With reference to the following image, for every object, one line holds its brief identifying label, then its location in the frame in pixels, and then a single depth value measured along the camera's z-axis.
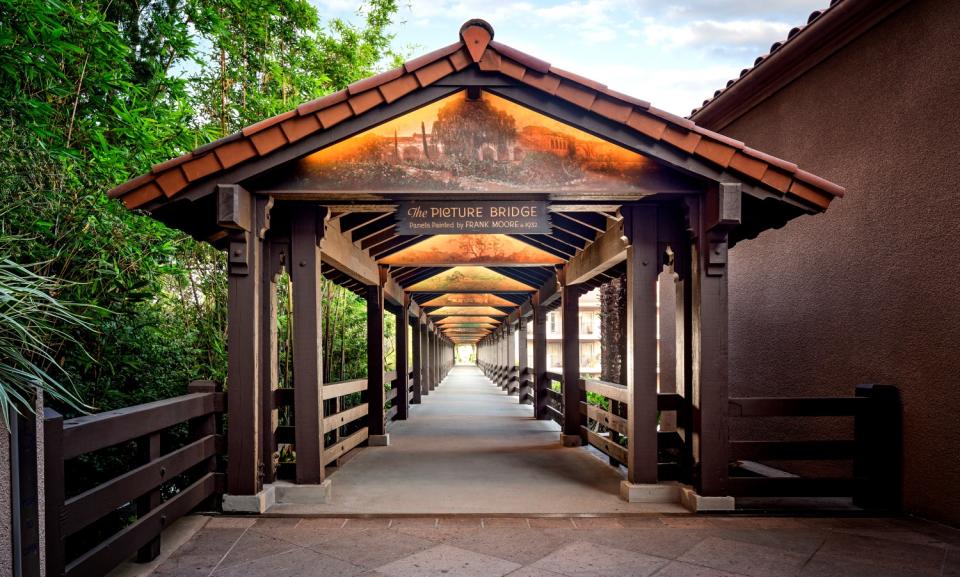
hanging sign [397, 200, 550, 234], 4.88
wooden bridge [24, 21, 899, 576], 4.45
